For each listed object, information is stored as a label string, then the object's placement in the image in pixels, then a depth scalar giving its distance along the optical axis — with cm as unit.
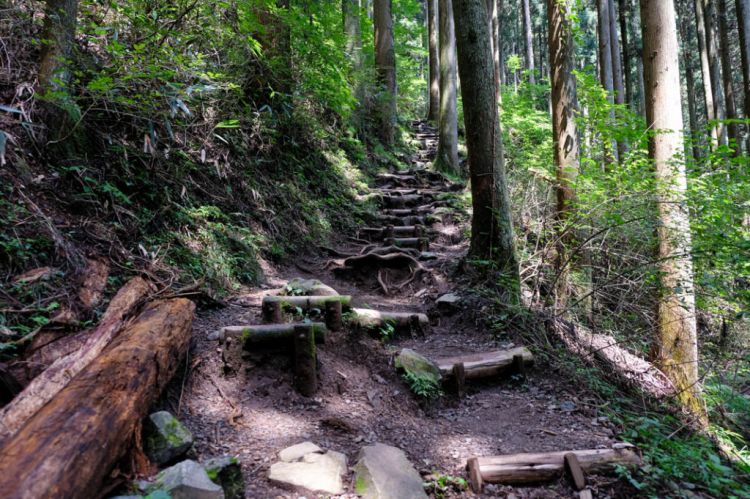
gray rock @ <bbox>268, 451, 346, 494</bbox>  250
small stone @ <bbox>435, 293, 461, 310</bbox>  551
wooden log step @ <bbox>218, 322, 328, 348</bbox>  353
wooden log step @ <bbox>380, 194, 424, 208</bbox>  1002
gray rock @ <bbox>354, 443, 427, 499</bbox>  251
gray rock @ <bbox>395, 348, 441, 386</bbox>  400
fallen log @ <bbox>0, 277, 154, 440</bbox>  217
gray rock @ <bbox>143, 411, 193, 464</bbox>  237
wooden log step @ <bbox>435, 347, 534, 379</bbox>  420
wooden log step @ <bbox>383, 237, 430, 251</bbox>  776
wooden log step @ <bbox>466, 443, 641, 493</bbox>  286
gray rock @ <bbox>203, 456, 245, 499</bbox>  227
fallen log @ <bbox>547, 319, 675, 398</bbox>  454
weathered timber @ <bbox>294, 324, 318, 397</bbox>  348
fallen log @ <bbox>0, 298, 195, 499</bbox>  166
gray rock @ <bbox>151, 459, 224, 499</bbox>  201
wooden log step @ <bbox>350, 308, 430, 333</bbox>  442
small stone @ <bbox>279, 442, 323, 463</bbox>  269
